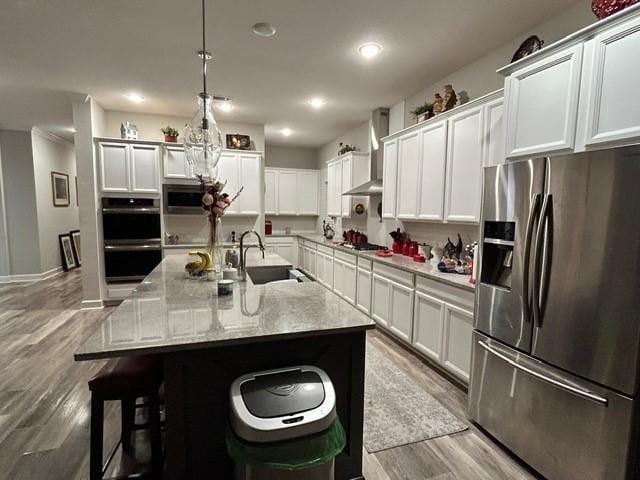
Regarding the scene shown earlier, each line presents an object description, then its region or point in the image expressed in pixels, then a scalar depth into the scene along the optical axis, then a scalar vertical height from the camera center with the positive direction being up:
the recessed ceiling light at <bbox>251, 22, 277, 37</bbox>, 2.61 +1.45
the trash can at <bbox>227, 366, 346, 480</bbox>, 1.22 -0.82
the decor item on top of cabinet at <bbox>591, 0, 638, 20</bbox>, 1.69 +1.11
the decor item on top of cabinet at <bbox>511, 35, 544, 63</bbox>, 2.34 +1.22
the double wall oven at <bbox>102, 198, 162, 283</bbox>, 4.69 -0.41
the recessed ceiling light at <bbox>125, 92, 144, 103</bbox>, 4.23 +1.46
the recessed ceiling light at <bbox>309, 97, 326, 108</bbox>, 4.38 +1.48
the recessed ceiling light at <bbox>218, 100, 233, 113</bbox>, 4.54 +1.46
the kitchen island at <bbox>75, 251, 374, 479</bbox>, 1.39 -0.64
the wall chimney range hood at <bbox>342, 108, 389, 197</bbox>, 4.68 +0.99
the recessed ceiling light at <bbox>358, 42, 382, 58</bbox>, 2.90 +1.47
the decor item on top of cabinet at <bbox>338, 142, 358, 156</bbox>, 5.62 +1.10
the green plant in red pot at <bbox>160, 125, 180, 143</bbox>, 4.87 +1.09
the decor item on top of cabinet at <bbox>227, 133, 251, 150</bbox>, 5.38 +1.12
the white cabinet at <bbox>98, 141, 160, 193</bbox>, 4.62 +0.59
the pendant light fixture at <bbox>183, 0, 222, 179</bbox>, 2.46 +0.52
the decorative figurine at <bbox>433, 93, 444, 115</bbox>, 3.34 +1.11
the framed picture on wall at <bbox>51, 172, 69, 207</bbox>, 6.78 +0.40
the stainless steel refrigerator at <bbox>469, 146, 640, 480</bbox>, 1.45 -0.48
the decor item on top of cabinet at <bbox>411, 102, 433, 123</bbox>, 3.54 +1.10
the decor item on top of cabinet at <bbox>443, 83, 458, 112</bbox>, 3.25 +1.14
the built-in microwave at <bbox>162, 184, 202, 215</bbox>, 4.95 +0.17
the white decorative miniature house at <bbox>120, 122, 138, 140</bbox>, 4.74 +1.10
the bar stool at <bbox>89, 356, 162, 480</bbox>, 1.55 -0.86
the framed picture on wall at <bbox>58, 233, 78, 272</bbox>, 7.07 -0.97
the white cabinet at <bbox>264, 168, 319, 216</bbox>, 6.92 +0.43
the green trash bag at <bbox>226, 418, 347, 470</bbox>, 1.22 -0.90
